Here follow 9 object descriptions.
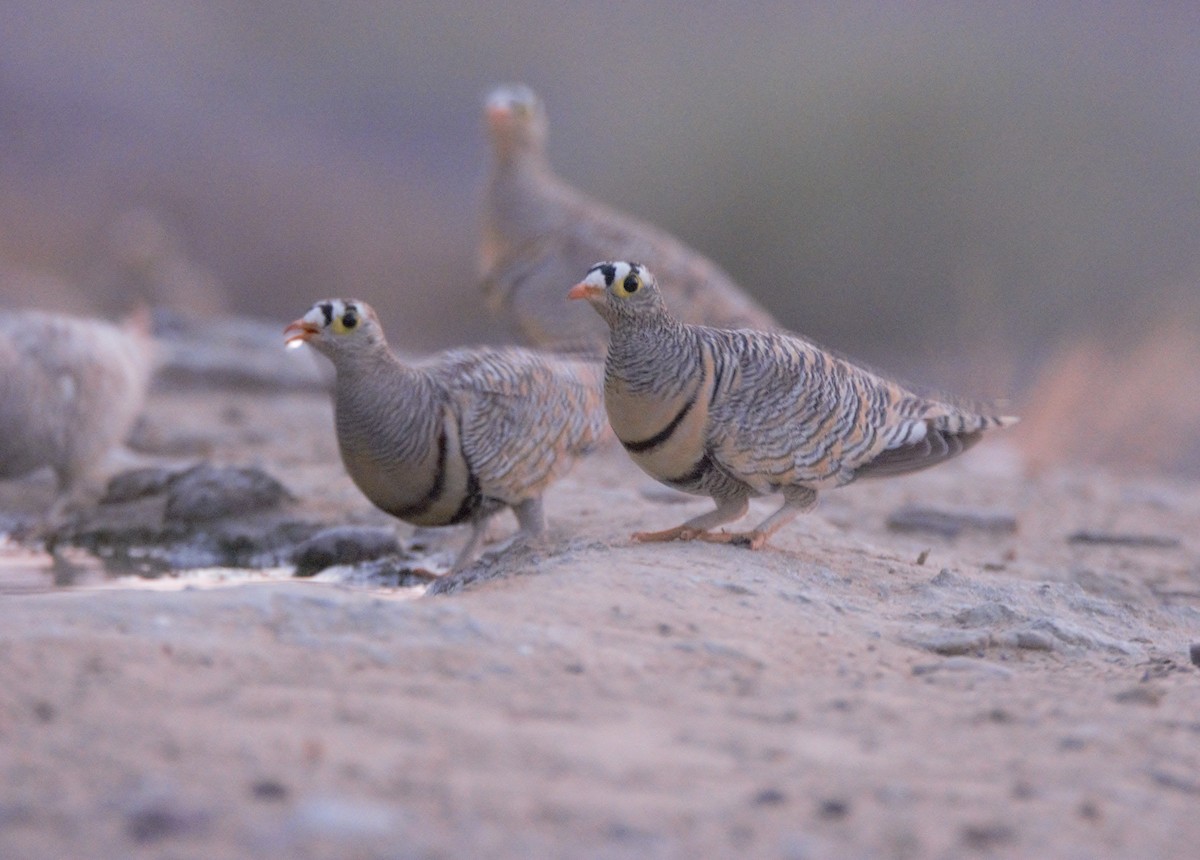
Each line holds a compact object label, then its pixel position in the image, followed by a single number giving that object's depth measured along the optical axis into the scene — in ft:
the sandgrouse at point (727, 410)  30.94
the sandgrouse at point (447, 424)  34.19
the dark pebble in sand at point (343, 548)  39.06
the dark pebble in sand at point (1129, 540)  45.16
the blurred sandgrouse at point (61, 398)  45.60
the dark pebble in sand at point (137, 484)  45.98
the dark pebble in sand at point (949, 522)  45.57
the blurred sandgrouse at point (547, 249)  53.16
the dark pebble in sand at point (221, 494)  42.75
